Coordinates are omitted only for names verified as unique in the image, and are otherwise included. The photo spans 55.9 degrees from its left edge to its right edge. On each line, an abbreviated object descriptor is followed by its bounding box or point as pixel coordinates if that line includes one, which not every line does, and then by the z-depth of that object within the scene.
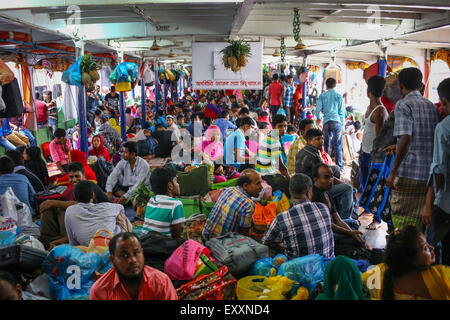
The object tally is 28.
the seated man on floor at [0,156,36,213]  4.91
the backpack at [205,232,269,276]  3.46
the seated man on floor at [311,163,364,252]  4.14
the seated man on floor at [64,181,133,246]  3.83
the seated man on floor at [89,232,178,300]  2.45
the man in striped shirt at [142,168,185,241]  3.71
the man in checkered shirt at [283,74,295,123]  12.95
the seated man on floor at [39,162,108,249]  4.29
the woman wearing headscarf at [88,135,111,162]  7.72
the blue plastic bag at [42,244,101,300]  3.26
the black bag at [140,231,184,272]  3.48
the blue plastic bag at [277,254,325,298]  3.07
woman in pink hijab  7.64
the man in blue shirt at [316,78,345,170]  8.27
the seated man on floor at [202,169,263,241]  3.90
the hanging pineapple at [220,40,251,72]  7.98
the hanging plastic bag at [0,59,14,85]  4.52
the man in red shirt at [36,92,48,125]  11.79
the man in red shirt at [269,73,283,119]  12.51
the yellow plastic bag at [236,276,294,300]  2.93
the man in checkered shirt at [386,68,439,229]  3.44
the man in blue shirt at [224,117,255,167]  6.91
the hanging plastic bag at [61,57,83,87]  7.24
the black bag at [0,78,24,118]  5.17
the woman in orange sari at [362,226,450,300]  2.31
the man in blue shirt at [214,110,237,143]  8.92
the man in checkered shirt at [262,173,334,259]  3.36
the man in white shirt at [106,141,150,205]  6.02
